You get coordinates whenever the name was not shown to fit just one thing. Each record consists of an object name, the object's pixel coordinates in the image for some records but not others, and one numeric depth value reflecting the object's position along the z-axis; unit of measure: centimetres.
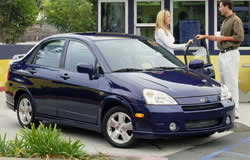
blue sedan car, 906
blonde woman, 1278
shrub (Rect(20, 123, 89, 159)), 812
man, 1232
